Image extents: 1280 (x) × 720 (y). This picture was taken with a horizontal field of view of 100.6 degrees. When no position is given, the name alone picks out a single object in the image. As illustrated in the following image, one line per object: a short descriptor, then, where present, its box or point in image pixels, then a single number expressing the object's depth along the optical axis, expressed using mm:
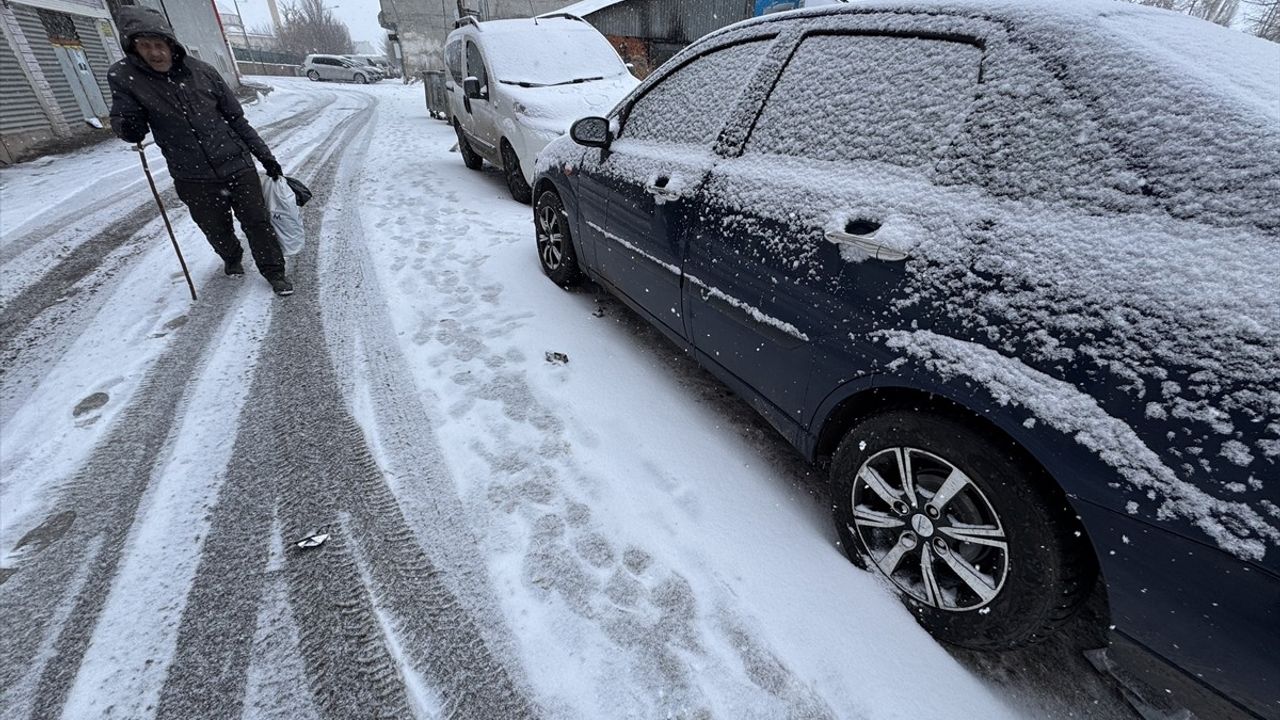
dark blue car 1040
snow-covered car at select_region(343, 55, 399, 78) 35531
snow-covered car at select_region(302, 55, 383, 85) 33281
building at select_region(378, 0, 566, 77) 29109
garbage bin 12984
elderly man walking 3062
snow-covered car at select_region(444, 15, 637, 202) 5527
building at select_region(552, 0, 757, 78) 15406
